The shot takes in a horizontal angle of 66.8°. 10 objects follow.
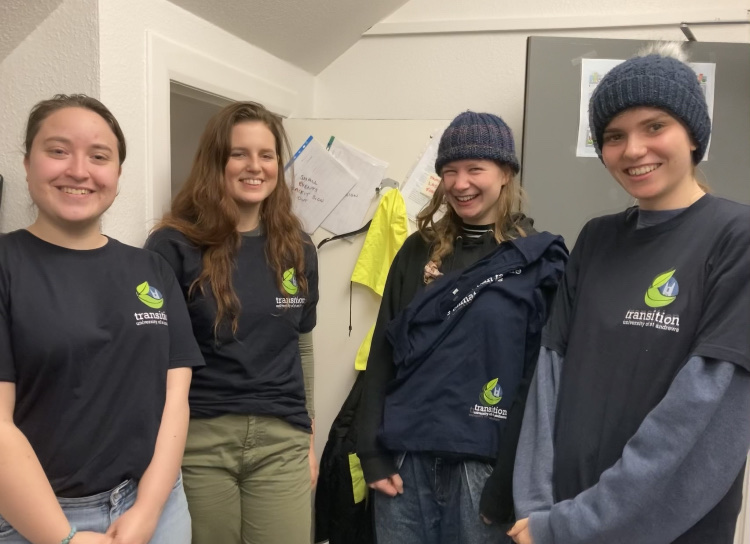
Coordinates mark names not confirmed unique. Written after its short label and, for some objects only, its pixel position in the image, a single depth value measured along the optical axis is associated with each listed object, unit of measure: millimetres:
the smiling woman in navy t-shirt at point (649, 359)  793
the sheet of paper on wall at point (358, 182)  2211
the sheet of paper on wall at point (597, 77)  1983
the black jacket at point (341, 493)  1980
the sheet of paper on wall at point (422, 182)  2182
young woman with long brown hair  1331
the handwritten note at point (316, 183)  2227
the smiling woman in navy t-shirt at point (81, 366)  943
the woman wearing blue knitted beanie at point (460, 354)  1162
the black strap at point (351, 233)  2225
